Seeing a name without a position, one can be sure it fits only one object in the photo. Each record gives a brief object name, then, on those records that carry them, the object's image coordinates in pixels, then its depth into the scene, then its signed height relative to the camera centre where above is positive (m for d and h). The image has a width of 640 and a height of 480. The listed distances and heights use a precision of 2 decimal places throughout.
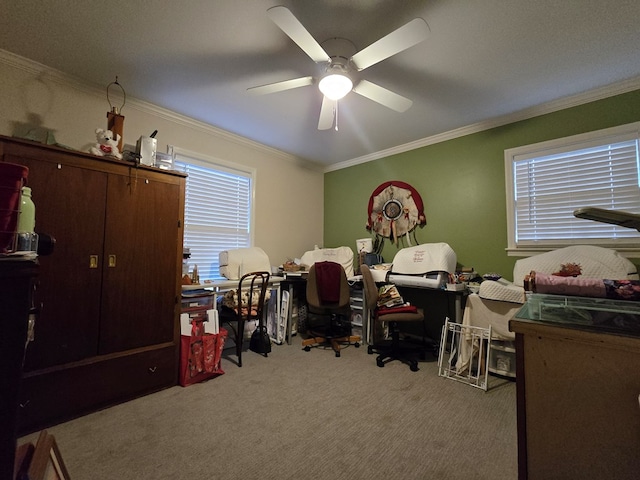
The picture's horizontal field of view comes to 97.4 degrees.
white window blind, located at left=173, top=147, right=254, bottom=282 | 3.35 +0.56
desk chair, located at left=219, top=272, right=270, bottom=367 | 2.84 -0.57
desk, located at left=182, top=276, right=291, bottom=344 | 2.99 -0.68
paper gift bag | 2.35 -0.88
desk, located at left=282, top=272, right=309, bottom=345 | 3.44 -0.42
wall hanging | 3.81 +0.60
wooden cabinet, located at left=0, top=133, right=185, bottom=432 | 1.79 -0.23
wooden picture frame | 0.85 -0.70
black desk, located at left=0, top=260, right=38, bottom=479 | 0.61 -0.21
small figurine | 2.17 +0.83
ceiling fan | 1.54 +1.27
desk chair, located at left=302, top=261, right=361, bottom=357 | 3.19 -0.48
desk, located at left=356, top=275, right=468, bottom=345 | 3.40 -0.67
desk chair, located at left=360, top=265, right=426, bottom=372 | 2.75 -0.84
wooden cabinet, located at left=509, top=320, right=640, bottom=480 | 0.65 -0.36
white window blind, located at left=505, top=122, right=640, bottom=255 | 2.51 +0.69
